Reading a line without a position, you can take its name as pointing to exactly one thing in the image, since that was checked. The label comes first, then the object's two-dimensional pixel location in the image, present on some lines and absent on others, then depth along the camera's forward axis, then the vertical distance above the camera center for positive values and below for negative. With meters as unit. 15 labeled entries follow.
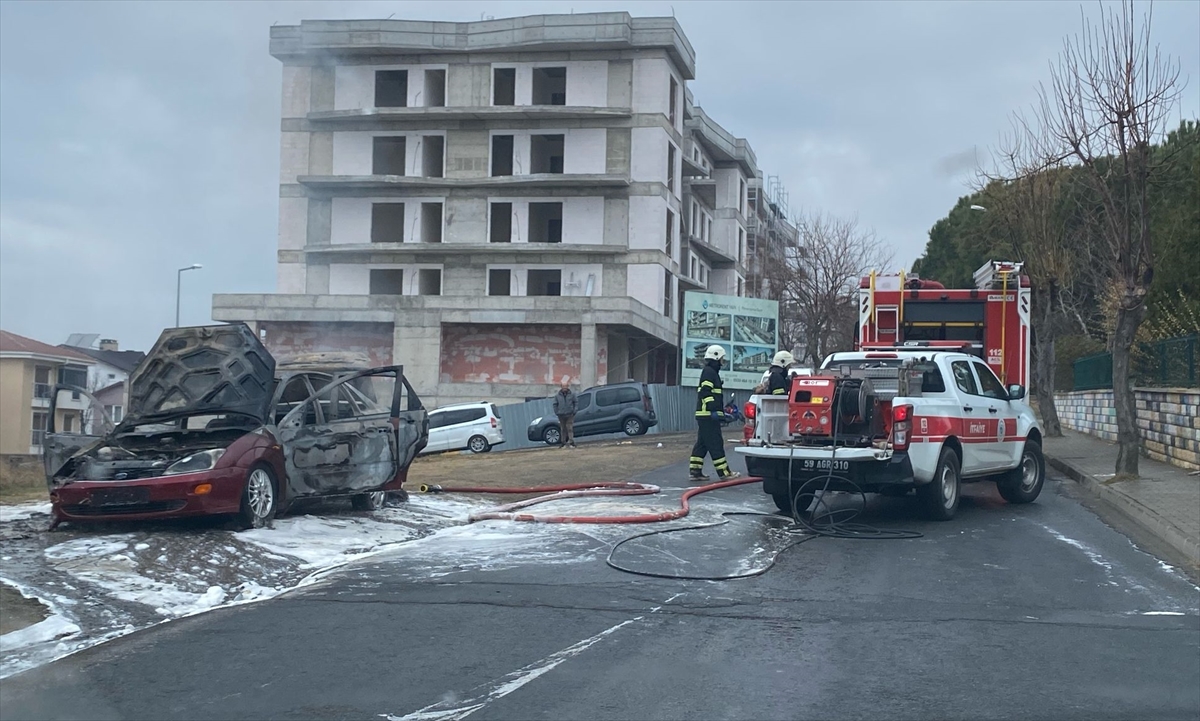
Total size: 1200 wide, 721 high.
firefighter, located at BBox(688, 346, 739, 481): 15.56 -0.20
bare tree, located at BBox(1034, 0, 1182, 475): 15.09 +2.72
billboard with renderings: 41.66 +2.44
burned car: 9.87 -0.51
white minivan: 32.47 -0.98
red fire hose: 11.52 -1.20
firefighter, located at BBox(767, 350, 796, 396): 15.32 +0.38
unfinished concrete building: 47.62 +9.37
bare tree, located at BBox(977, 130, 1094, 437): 23.42 +3.66
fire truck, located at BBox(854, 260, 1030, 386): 17.22 +1.34
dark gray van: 33.97 -0.51
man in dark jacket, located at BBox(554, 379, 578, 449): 28.36 -0.39
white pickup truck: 11.39 -0.29
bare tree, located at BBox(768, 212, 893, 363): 45.22 +4.55
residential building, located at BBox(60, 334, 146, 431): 59.78 +1.34
